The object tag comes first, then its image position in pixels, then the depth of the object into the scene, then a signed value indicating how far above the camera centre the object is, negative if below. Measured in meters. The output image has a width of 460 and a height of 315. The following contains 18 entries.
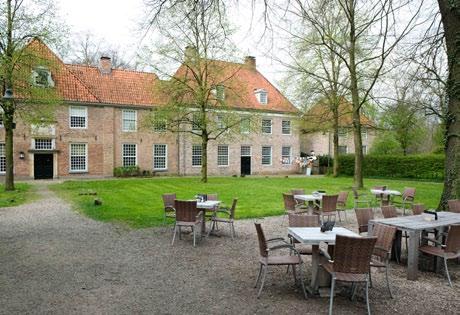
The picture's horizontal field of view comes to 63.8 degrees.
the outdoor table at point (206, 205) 8.82 -1.06
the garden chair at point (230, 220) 9.13 -1.48
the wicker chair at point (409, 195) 13.45 -1.28
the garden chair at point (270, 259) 5.37 -1.48
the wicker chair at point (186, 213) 8.31 -1.18
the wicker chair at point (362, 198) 12.48 -1.70
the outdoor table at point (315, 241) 5.16 -1.13
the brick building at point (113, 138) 26.38 +1.82
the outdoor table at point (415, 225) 6.09 -1.13
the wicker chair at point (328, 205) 10.41 -1.27
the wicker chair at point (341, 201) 11.80 -1.30
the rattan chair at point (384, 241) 5.71 -1.29
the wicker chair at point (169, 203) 10.31 -1.18
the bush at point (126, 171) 28.38 -0.75
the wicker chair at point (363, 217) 7.21 -1.10
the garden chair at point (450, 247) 5.99 -1.48
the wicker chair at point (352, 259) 4.68 -1.27
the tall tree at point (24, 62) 16.83 +4.64
